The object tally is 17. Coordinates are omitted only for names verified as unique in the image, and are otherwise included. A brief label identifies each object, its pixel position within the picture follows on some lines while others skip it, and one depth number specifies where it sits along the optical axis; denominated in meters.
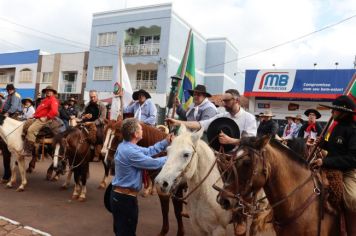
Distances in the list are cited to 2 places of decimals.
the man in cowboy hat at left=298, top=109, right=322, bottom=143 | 9.55
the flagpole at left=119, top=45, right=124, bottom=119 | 8.66
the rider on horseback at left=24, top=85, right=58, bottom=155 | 9.02
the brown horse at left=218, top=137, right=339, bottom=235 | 3.39
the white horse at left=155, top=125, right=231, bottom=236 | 4.05
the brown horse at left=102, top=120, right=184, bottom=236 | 5.50
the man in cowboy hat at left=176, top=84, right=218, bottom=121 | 6.20
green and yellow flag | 8.77
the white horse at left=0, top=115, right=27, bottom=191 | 8.70
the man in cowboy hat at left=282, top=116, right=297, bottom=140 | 12.94
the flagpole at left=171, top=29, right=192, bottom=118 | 7.91
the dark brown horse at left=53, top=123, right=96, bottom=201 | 8.23
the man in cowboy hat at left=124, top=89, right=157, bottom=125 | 7.90
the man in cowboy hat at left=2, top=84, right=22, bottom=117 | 10.31
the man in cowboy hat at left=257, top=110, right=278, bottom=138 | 10.11
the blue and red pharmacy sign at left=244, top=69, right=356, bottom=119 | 19.78
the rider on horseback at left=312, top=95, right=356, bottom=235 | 3.68
